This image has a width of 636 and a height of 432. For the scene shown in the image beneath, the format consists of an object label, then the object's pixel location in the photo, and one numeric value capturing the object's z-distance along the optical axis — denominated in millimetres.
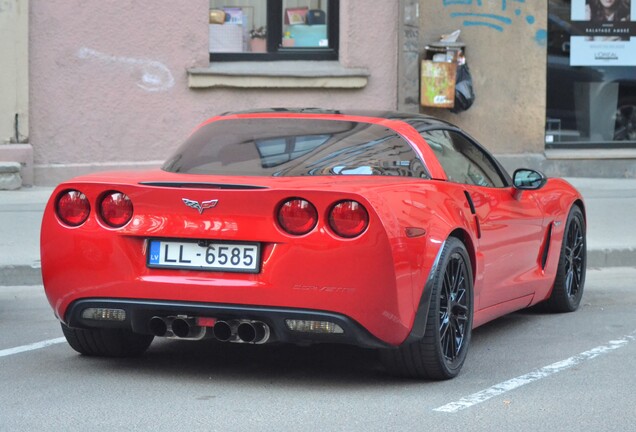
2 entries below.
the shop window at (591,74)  15211
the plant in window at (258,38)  14117
